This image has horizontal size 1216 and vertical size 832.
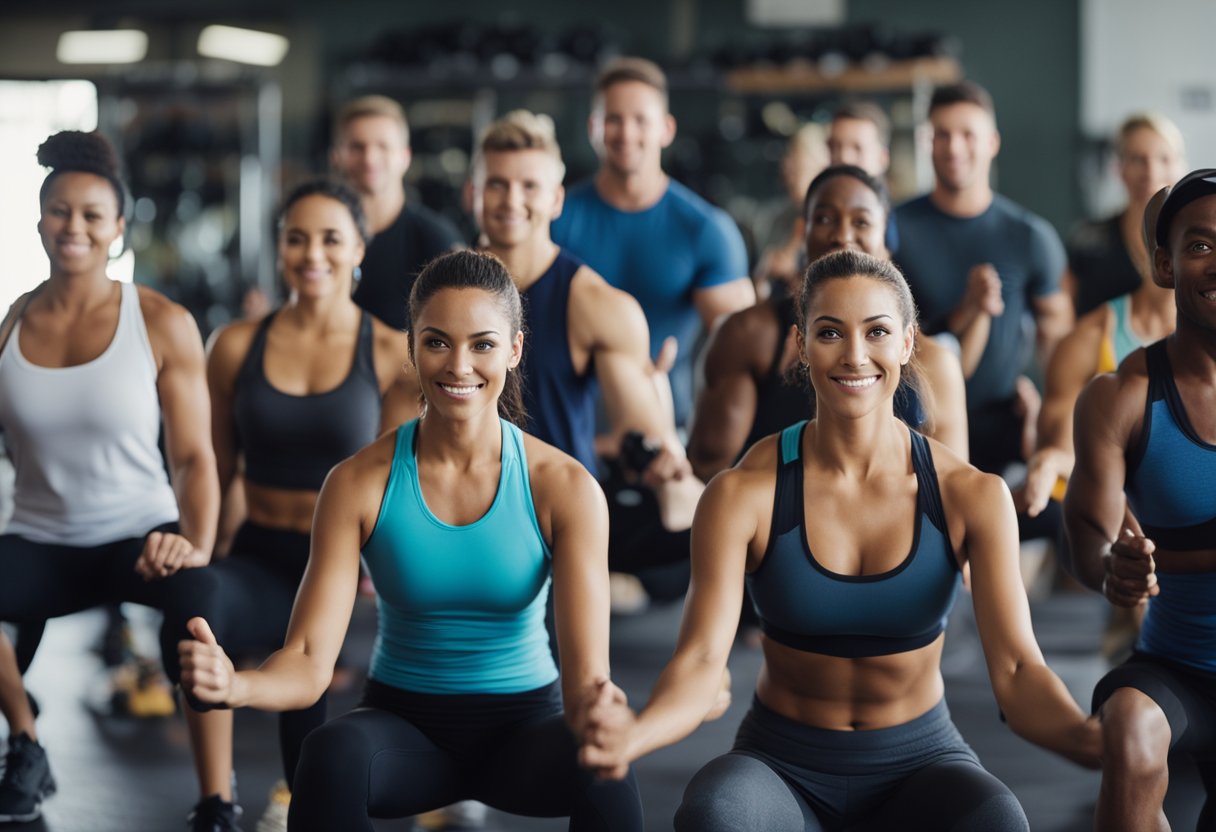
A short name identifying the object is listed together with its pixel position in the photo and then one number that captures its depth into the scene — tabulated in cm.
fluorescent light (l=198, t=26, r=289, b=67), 1047
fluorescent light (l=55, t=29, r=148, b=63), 1045
